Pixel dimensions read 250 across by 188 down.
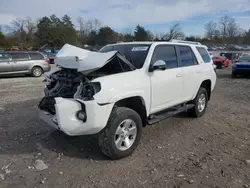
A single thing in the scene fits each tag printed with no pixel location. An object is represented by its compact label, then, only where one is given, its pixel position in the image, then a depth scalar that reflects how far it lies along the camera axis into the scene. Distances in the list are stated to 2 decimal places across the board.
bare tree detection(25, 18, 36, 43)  63.85
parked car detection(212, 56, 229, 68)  22.92
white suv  3.30
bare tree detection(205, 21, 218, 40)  90.62
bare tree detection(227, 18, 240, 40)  91.00
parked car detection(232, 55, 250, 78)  14.53
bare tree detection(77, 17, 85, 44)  74.16
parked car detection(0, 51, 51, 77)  13.95
